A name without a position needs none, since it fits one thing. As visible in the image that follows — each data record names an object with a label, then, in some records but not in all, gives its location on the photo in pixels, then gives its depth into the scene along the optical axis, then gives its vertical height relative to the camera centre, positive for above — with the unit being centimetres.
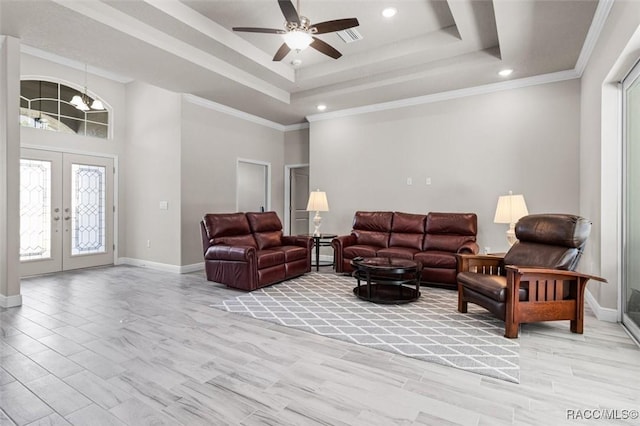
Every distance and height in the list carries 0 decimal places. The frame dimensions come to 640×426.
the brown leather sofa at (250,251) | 420 -57
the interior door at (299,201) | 764 +23
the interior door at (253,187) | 705 +54
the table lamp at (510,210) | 407 +1
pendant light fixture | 512 +183
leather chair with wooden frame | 278 -64
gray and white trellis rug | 241 -107
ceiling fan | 286 +167
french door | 507 -1
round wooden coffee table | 367 -79
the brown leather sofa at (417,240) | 445 -46
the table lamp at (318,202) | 590 +16
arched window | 505 +169
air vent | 404 +224
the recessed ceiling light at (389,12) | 361 +225
